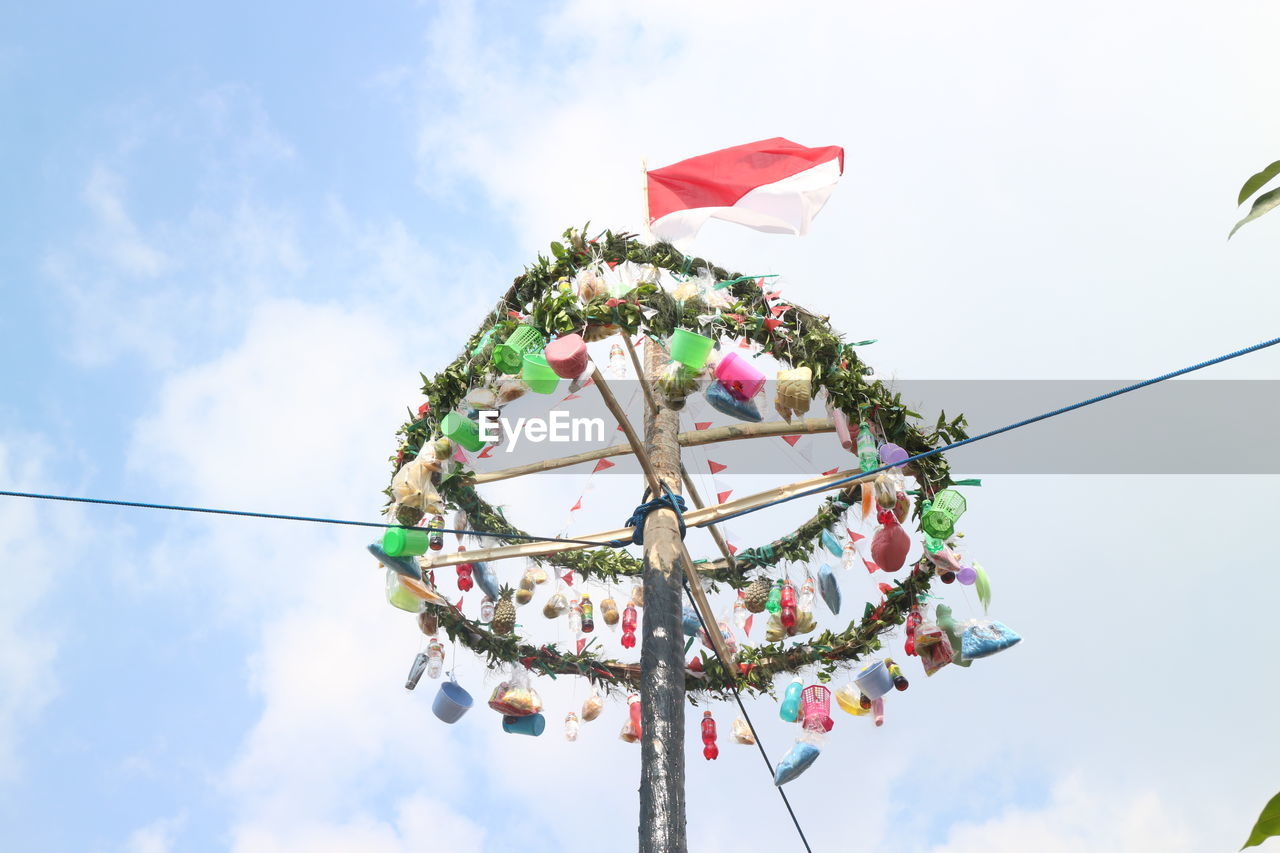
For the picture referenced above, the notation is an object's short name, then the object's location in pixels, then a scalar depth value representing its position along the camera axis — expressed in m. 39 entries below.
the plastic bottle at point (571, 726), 9.73
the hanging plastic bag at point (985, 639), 7.89
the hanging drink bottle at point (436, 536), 8.60
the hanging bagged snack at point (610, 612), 9.90
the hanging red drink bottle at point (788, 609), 9.43
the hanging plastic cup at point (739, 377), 7.69
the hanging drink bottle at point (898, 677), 8.73
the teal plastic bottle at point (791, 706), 8.84
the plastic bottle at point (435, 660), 9.11
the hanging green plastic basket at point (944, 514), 7.62
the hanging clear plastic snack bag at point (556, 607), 9.76
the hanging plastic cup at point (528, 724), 9.20
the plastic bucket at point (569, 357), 7.43
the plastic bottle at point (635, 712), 9.70
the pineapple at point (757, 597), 9.61
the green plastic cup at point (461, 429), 8.12
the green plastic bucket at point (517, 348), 7.96
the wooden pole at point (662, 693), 6.57
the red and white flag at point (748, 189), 9.62
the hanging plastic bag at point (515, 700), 9.05
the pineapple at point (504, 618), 9.30
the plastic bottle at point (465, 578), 9.25
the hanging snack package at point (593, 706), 9.81
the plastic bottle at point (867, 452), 7.73
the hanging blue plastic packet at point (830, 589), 9.20
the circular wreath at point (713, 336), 7.92
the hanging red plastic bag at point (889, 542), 7.67
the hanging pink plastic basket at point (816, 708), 8.65
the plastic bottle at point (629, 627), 9.63
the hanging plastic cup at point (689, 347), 7.54
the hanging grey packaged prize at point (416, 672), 9.12
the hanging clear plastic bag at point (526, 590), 9.67
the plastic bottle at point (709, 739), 9.41
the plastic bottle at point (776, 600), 9.55
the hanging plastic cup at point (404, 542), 7.98
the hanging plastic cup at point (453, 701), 9.01
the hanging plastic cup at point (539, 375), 7.70
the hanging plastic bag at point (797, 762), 8.43
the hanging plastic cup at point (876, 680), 8.59
